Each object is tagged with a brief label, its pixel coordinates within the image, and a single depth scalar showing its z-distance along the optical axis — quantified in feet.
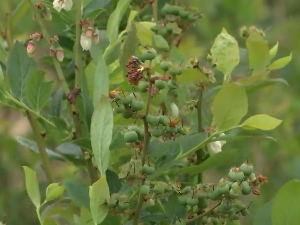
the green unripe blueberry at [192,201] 4.15
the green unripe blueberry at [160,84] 4.04
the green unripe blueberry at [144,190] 4.07
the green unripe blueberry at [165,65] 4.08
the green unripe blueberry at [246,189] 4.06
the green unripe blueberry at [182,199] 4.17
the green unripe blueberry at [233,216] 4.15
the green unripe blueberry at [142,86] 4.05
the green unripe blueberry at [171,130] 4.08
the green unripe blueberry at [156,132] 4.06
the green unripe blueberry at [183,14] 4.47
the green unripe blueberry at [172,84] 4.08
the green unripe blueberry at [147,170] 4.07
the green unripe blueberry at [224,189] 4.08
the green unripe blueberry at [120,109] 4.06
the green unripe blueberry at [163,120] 4.06
